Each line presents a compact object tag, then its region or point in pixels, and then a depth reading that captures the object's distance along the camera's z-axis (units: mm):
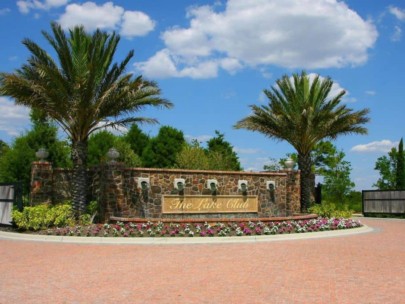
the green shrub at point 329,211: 23797
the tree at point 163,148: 44781
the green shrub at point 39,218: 17625
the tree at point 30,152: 29172
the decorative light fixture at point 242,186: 22234
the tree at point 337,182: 41344
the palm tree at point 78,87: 18203
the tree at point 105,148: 39000
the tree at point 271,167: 45844
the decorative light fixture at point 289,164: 26048
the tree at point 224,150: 41709
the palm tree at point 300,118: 26406
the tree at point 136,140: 47881
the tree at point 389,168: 39906
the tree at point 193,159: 35594
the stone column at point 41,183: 19344
